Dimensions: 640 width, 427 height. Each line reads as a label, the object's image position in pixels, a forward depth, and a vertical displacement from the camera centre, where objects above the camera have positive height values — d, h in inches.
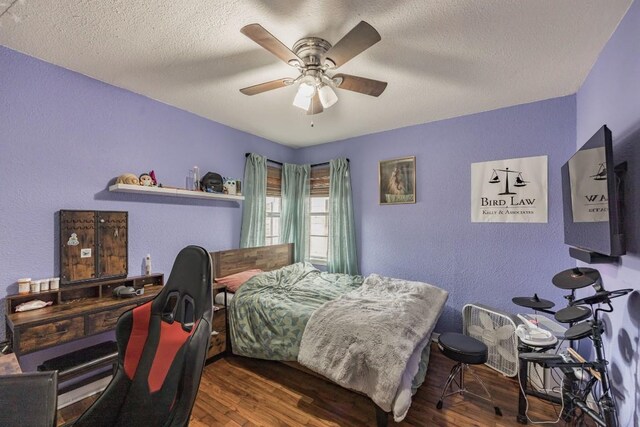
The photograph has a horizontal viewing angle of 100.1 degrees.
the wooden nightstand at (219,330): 106.0 -46.0
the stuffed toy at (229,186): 128.2 +14.7
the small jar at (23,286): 74.7 -19.3
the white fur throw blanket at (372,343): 68.8 -36.8
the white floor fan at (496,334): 89.4 -41.4
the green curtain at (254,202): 141.1 +7.7
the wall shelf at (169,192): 91.2 +9.5
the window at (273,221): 161.8 -2.8
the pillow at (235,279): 116.6 -28.6
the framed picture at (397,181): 135.6 +18.7
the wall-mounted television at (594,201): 54.8 +3.6
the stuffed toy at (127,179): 92.9 +13.1
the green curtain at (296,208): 166.1 +5.3
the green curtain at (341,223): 150.0 -3.8
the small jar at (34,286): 76.4 -19.7
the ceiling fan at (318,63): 55.9 +37.8
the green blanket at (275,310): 92.1 -34.4
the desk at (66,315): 66.6 -26.7
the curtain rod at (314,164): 159.9 +32.7
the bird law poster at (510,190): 106.1 +10.8
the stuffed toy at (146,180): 98.2 +13.4
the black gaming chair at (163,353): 39.6 -22.6
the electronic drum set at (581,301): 57.1 -18.6
